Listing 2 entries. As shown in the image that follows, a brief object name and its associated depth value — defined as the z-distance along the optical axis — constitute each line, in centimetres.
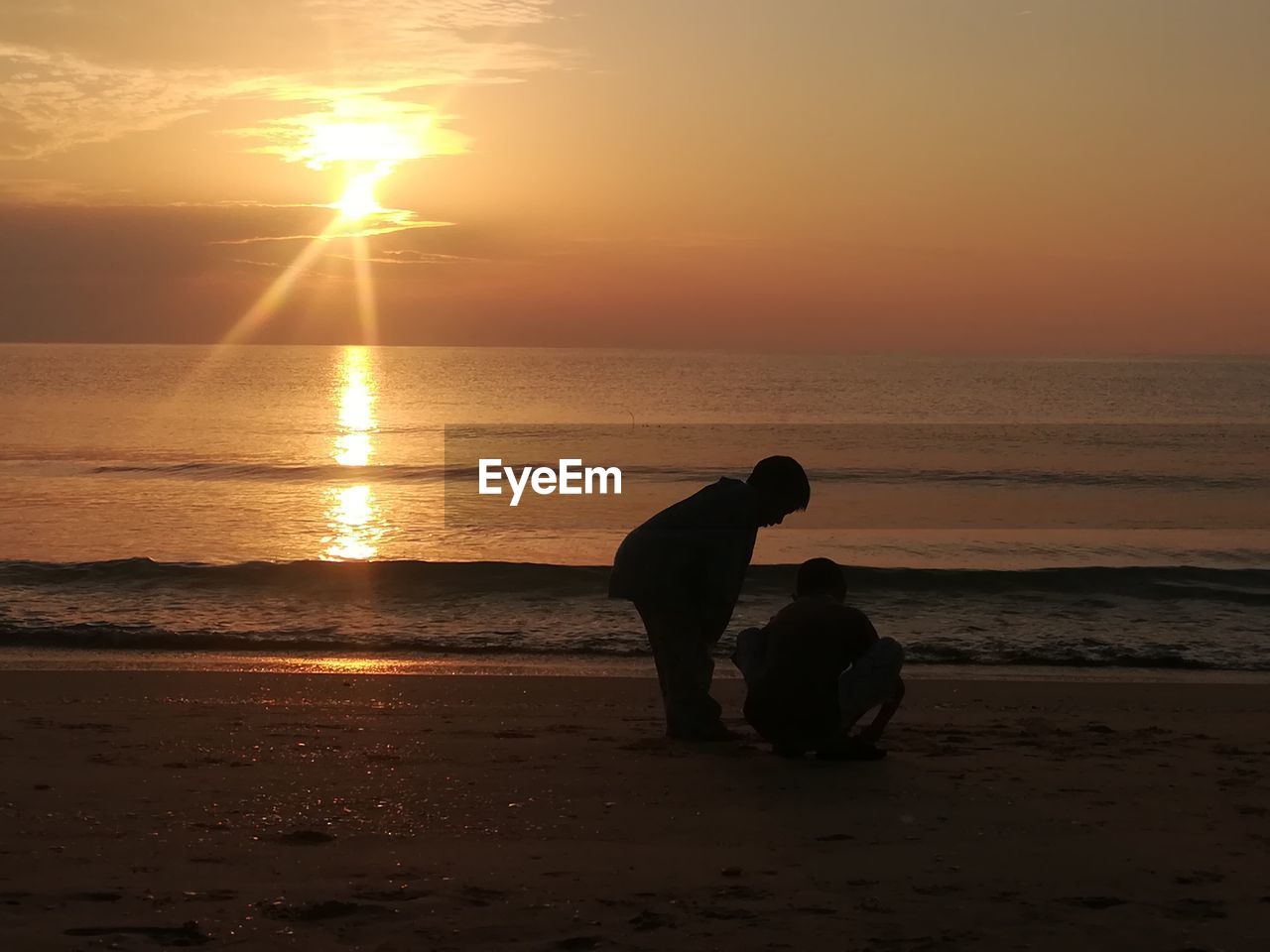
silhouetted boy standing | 639
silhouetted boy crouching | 623
